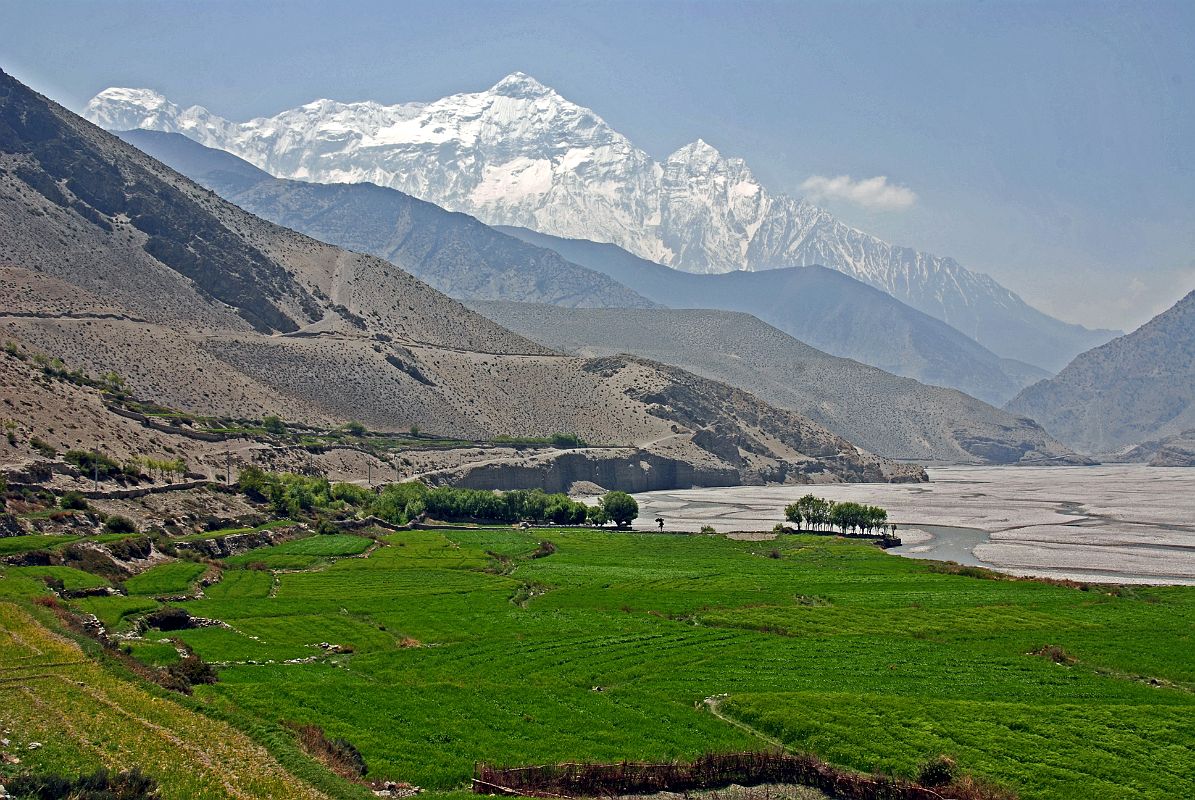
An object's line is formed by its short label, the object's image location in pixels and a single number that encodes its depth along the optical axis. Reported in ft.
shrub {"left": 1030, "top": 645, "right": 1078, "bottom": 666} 168.10
